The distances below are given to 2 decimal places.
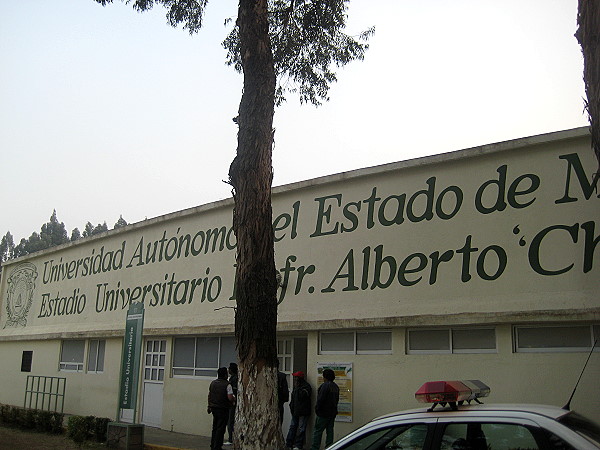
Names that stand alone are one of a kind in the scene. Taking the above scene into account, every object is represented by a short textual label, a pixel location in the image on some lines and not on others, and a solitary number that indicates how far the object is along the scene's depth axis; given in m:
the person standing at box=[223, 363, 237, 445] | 12.26
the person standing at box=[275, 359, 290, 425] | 11.60
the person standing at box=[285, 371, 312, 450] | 11.69
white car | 3.91
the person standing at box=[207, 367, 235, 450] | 11.72
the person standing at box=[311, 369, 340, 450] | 10.99
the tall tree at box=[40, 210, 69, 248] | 67.94
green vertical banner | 13.10
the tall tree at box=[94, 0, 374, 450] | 7.67
